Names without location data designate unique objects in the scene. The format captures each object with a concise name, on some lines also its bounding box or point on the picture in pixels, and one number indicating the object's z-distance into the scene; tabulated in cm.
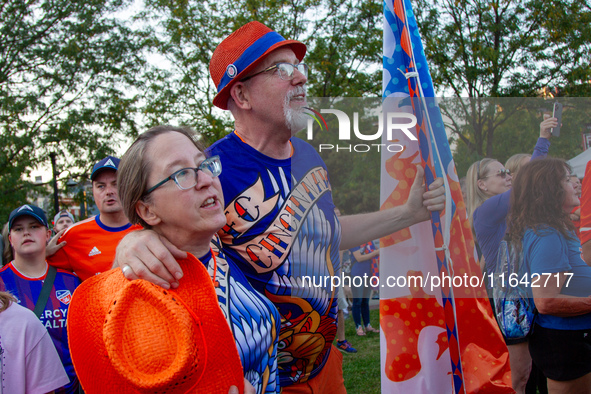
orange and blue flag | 196
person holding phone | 210
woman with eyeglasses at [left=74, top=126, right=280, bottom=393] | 144
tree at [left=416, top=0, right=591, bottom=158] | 942
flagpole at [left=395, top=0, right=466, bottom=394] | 196
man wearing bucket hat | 197
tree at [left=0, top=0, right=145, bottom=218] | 1531
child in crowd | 319
